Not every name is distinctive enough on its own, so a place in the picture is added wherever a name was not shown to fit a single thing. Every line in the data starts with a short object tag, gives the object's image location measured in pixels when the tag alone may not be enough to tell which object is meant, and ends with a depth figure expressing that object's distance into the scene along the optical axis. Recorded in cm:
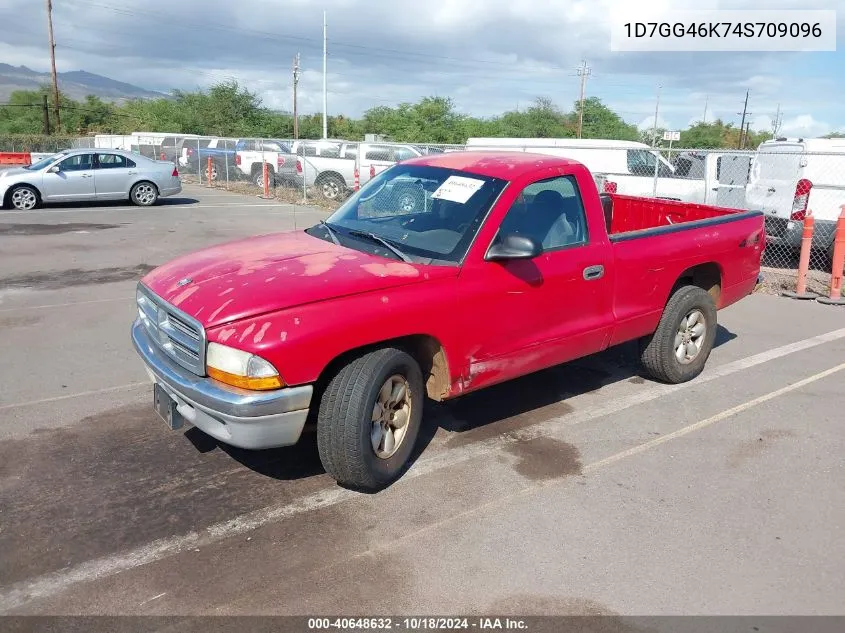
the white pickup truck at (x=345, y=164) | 1895
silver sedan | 1650
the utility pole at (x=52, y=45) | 4350
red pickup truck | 353
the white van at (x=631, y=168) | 1298
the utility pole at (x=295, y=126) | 5778
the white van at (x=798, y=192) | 1077
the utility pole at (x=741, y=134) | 7188
